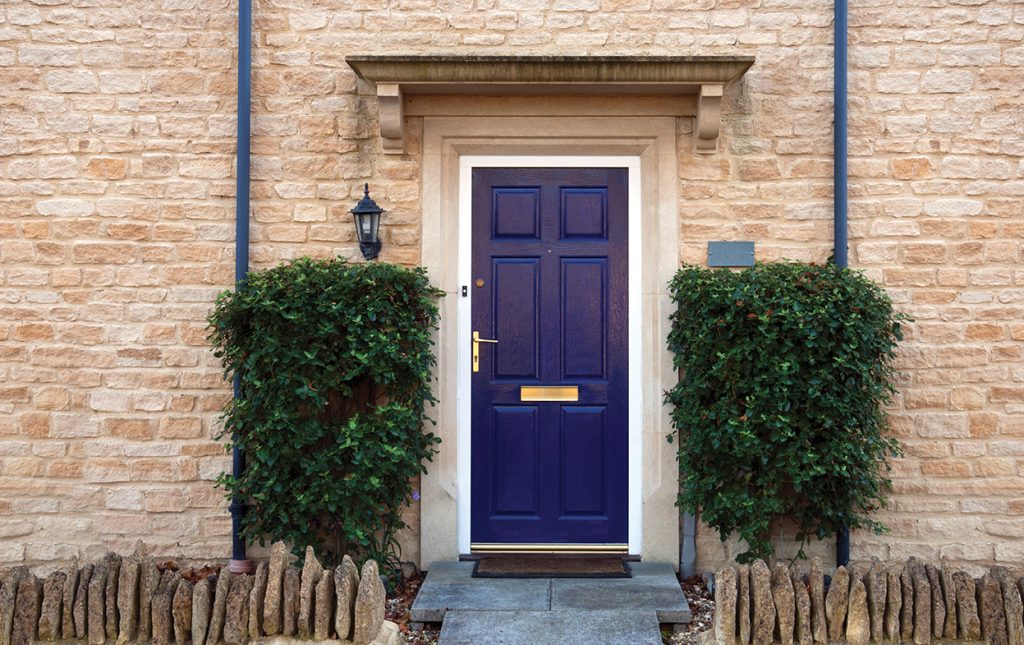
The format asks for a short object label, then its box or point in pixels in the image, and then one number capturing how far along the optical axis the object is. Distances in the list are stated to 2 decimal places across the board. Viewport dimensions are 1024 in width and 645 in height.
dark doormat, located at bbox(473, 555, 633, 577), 5.06
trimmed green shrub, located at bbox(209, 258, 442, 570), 4.76
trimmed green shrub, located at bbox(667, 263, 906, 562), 4.72
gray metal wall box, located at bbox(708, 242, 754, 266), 5.26
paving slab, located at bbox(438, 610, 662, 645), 4.22
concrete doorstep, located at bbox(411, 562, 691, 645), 4.27
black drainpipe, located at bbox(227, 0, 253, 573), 5.22
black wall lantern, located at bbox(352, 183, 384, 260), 5.14
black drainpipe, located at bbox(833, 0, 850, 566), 5.19
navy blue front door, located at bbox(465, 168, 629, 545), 5.41
